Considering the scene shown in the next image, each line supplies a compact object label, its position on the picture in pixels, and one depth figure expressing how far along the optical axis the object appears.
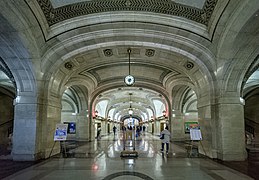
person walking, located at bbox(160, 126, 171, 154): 10.30
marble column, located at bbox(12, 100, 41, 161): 7.75
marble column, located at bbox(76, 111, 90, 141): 17.06
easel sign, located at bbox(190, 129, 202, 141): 8.78
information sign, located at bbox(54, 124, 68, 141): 8.52
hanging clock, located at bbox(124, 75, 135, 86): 9.80
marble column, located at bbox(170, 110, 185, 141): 17.05
